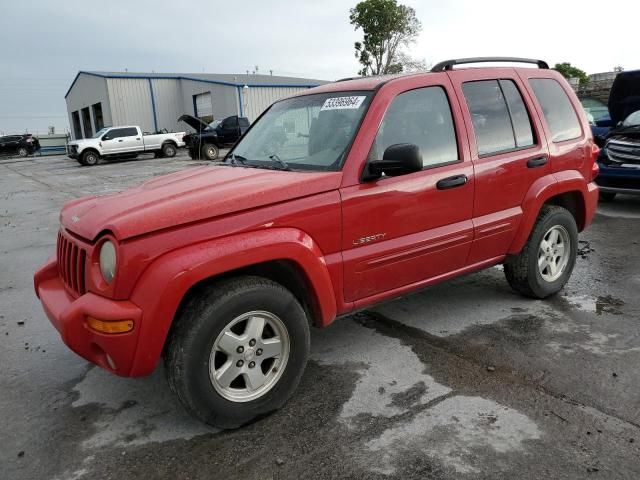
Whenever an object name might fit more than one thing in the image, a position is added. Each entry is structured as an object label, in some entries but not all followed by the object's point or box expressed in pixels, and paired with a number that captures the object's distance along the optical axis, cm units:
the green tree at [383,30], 4581
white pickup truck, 2428
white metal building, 3419
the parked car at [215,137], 2131
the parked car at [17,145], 3747
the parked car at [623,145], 770
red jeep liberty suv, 251
